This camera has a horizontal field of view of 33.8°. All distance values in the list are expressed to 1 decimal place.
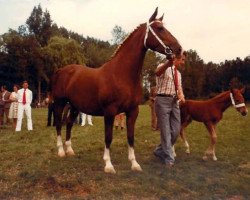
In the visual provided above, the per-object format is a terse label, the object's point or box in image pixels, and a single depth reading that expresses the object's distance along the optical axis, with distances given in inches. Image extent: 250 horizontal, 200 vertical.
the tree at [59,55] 2546.8
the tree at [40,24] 3284.9
